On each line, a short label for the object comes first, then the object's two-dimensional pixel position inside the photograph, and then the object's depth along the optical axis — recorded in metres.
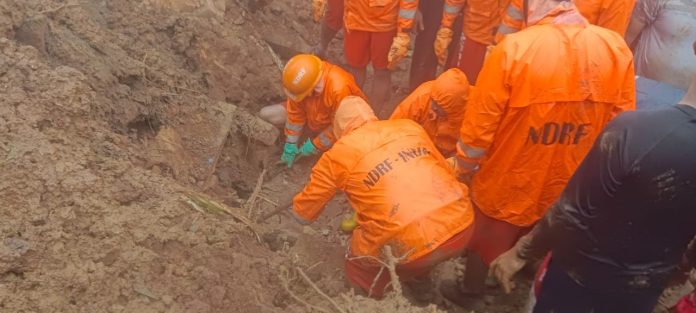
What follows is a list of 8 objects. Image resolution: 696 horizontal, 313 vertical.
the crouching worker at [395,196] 3.15
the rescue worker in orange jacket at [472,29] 4.51
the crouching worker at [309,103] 4.50
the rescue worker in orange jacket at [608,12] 3.59
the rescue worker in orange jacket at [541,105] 2.81
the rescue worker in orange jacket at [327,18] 5.14
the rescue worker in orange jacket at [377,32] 4.65
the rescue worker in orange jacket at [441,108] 4.05
